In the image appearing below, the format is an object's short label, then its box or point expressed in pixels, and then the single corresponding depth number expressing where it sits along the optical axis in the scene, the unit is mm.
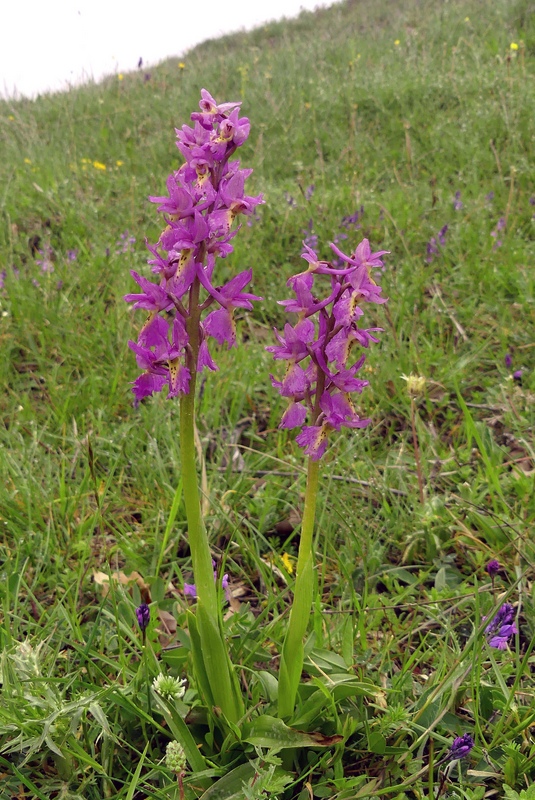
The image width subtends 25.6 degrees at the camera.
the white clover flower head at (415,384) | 849
